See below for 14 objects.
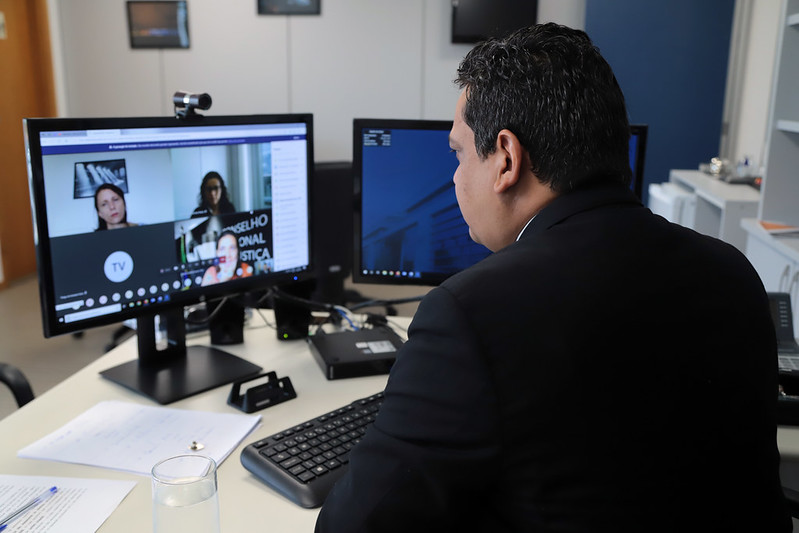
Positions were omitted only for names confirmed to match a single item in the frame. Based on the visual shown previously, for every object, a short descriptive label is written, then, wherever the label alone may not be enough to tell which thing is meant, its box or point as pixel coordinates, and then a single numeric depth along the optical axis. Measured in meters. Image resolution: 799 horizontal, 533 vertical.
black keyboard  1.05
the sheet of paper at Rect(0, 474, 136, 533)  0.95
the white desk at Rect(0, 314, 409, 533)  1.00
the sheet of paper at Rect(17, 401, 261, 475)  1.15
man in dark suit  0.70
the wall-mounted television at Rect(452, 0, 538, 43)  4.62
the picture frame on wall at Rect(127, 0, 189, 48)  4.82
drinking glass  0.85
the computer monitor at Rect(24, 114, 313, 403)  1.24
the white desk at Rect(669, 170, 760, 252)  2.99
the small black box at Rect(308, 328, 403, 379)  1.50
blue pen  0.95
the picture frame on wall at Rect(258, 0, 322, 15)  4.74
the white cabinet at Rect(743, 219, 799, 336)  2.27
